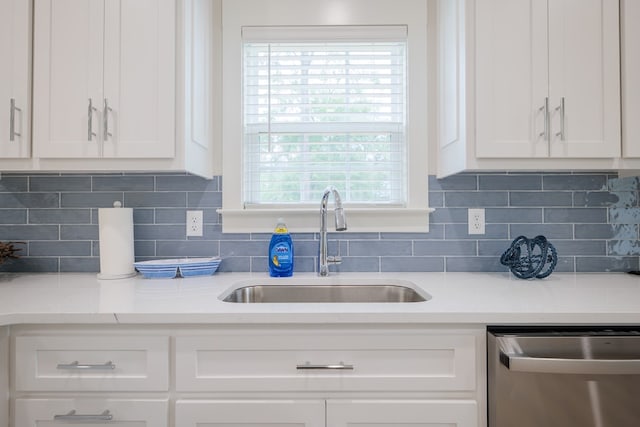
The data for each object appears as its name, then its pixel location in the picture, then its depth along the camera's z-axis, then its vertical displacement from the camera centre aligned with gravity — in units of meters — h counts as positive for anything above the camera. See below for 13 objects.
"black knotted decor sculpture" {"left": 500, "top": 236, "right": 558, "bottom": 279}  1.61 -0.17
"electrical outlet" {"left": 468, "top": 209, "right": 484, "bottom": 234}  1.82 -0.01
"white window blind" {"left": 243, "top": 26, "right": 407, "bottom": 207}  1.85 +0.48
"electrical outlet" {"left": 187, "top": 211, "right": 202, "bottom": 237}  1.83 -0.02
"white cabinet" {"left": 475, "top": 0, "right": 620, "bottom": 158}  1.48 +0.55
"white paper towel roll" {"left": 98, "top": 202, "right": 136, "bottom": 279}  1.65 -0.10
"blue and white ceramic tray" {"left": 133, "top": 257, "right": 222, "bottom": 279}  1.64 -0.21
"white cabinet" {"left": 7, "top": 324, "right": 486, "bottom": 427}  1.13 -0.47
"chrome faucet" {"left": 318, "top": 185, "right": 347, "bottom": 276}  1.65 -0.12
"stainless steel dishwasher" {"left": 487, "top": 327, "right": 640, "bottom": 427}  1.05 -0.46
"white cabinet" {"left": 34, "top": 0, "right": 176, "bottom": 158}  1.47 +0.60
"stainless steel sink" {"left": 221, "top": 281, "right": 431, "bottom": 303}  1.67 -0.33
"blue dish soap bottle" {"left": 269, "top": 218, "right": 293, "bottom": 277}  1.69 -0.15
